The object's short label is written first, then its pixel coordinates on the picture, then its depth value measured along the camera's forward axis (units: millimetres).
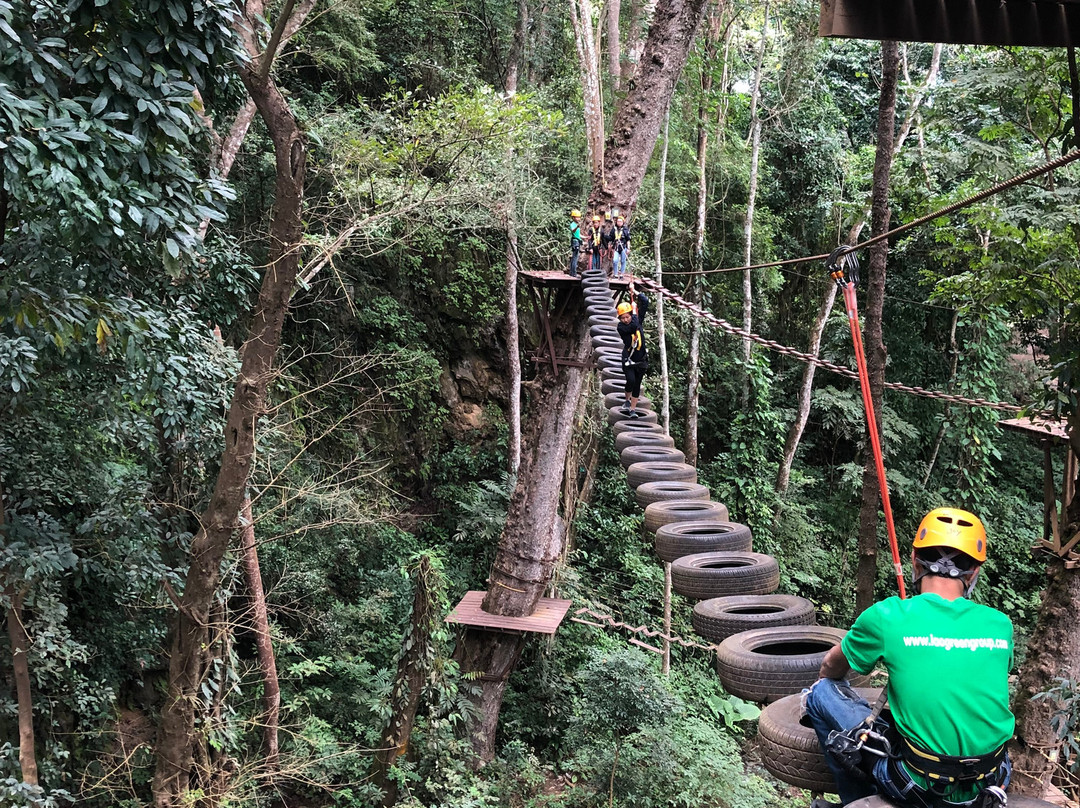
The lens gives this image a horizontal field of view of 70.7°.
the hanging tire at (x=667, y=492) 5043
